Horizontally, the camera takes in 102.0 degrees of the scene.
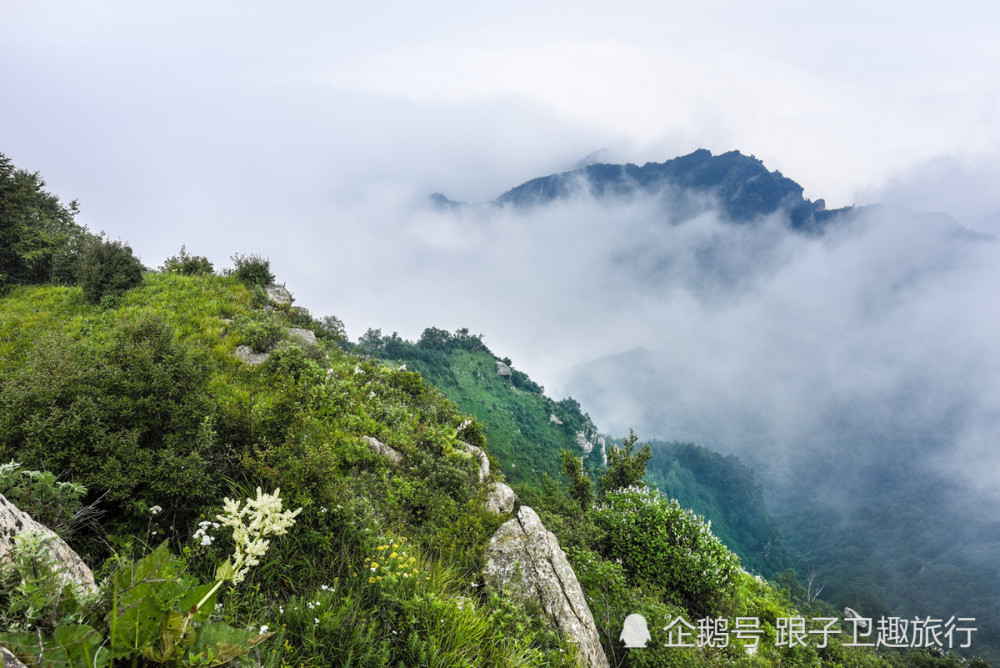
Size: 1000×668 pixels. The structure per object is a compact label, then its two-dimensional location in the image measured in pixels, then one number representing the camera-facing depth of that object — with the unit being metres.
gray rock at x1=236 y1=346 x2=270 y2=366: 11.30
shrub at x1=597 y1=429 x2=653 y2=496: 18.95
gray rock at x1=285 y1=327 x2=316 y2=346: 13.91
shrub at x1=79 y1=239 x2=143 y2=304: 13.54
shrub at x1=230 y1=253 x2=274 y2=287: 19.33
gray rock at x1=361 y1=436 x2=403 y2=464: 9.29
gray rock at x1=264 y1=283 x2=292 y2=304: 19.95
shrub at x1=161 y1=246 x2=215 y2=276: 18.34
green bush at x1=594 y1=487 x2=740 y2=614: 11.17
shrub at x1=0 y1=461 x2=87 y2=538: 3.61
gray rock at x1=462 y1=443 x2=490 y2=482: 11.94
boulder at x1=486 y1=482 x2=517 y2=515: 10.27
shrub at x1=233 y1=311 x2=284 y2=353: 11.85
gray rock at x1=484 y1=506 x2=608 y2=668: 6.61
